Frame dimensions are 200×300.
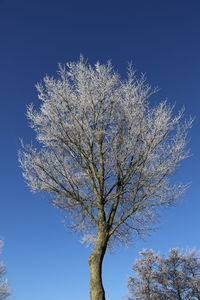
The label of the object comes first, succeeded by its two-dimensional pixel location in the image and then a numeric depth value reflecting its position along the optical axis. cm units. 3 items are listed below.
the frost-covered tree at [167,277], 2872
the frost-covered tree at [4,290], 2508
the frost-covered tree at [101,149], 829
